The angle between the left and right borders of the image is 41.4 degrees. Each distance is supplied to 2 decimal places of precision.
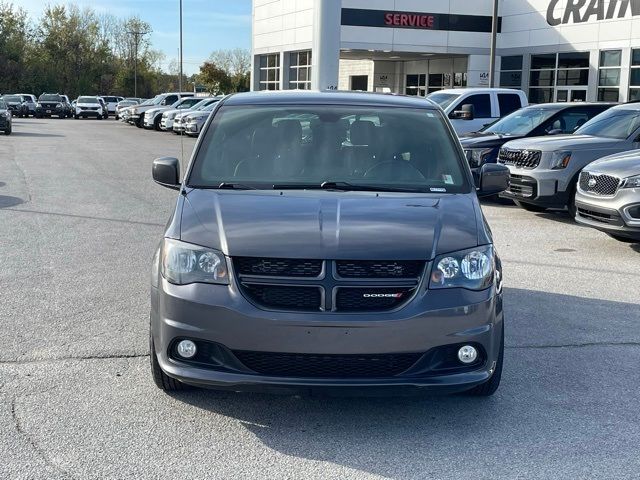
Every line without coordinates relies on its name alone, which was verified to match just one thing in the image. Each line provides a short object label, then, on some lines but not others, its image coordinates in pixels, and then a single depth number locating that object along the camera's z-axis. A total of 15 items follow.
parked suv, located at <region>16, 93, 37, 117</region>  56.91
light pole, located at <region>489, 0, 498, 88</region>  30.37
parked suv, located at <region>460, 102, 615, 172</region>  14.85
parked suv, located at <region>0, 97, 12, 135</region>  32.72
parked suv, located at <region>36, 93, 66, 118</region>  57.88
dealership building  37.38
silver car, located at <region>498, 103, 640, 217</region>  12.13
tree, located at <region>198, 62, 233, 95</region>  77.06
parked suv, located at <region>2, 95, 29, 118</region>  54.94
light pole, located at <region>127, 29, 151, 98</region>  90.24
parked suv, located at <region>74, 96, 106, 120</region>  58.59
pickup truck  19.45
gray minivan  4.18
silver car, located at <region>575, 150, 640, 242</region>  9.45
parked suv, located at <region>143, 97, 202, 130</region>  40.62
